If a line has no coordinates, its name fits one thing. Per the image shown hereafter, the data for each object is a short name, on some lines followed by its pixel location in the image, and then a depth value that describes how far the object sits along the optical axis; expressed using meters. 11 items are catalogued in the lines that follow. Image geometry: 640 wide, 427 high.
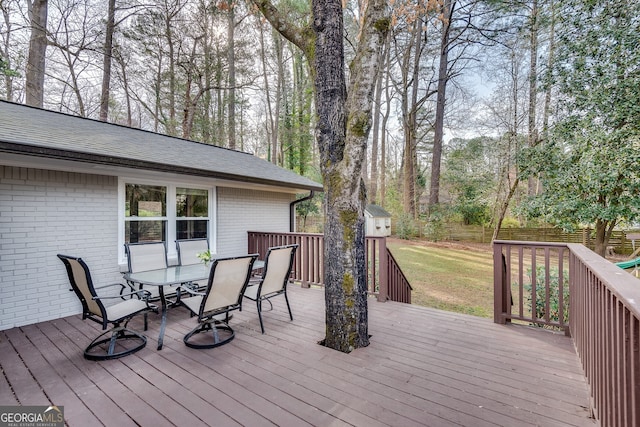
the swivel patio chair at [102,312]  2.81
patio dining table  3.24
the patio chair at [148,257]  4.17
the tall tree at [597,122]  6.71
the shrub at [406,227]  16.89
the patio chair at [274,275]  3.68
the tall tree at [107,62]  10.23
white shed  17.45
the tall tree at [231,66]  12.92
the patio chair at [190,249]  4.83
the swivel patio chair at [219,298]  3.05
